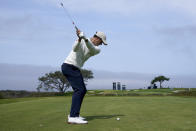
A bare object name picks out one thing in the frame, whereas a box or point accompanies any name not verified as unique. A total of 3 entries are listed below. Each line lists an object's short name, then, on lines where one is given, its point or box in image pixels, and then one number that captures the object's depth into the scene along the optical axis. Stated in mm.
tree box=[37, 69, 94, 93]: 60094
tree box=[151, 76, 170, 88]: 68250
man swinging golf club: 6016
